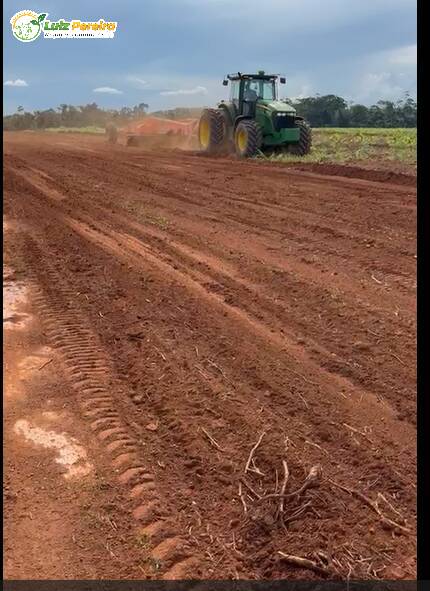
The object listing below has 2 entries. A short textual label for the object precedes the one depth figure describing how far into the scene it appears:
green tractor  17.22
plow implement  23.77
